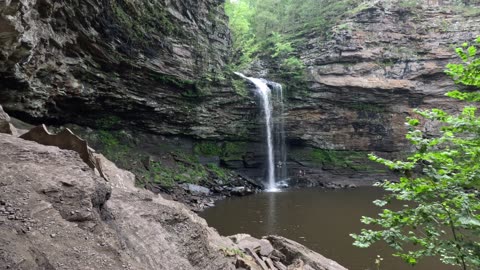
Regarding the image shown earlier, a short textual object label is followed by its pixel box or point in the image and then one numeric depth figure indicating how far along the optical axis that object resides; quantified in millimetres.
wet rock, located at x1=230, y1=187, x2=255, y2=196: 20006
